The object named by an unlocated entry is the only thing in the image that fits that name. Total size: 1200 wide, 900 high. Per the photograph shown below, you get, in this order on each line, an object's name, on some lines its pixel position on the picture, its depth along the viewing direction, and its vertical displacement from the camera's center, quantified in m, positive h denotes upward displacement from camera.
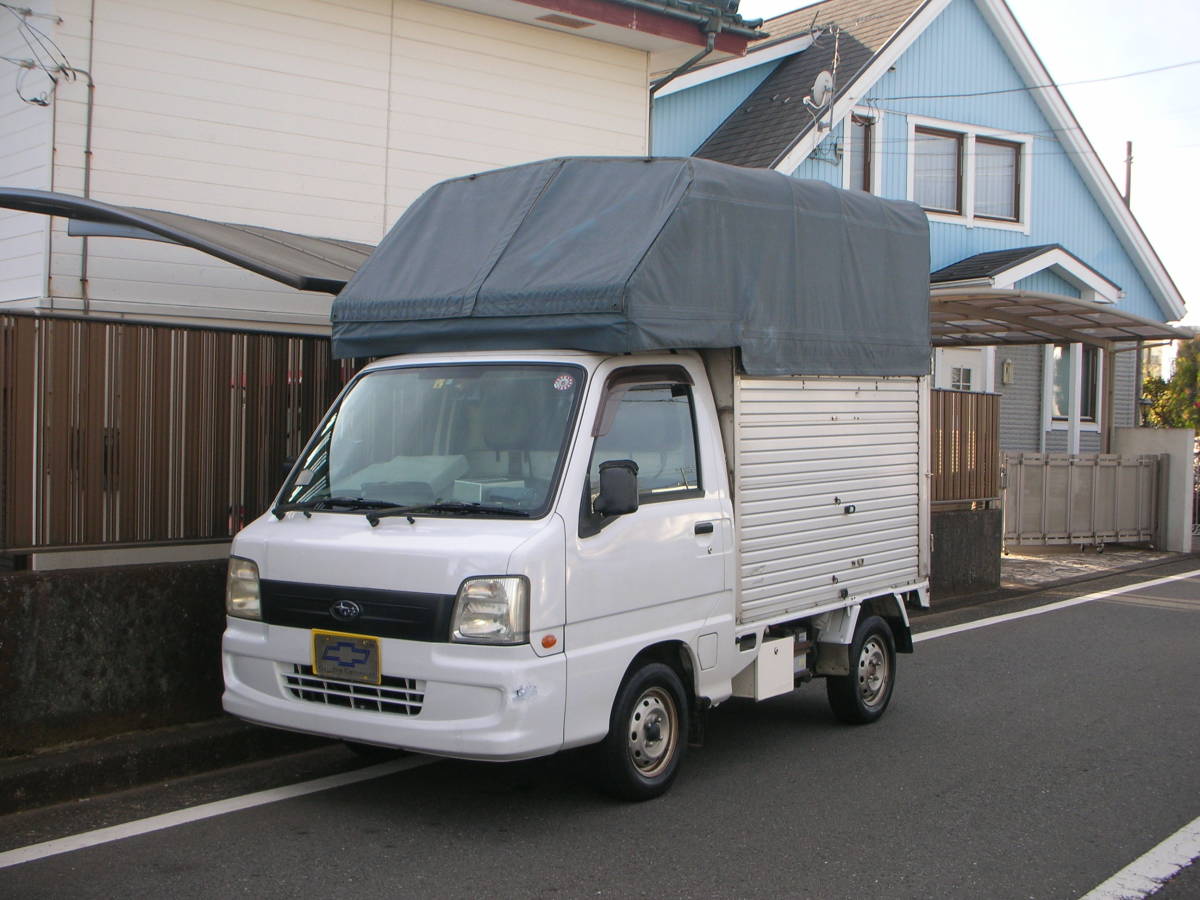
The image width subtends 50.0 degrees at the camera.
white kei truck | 5.47 -0.28
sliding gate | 17.55 -0.95
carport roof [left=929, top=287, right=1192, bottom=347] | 14.35 +1.37
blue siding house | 18.58 +4.29
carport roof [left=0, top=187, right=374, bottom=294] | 8.02 +1.20
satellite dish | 17.59 +4.65
